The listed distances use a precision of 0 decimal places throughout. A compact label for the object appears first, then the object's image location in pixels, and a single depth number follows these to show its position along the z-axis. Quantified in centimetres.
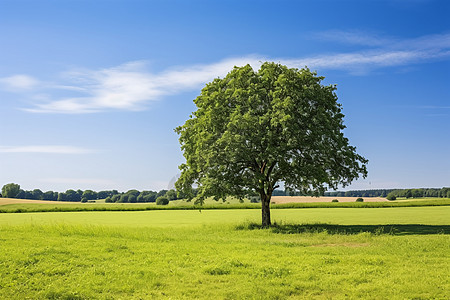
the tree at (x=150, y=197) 13064
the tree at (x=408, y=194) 14259
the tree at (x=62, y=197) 14424
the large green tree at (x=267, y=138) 3609
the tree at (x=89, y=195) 14750
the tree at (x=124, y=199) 13425
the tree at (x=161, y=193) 13208
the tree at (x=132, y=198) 13215
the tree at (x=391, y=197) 11519
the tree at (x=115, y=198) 14012
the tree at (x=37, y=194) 14512
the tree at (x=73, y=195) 14636
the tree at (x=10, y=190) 14038
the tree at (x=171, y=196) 10906
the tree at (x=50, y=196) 14388
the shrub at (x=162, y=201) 9682
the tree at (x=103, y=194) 15490
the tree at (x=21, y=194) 14162
